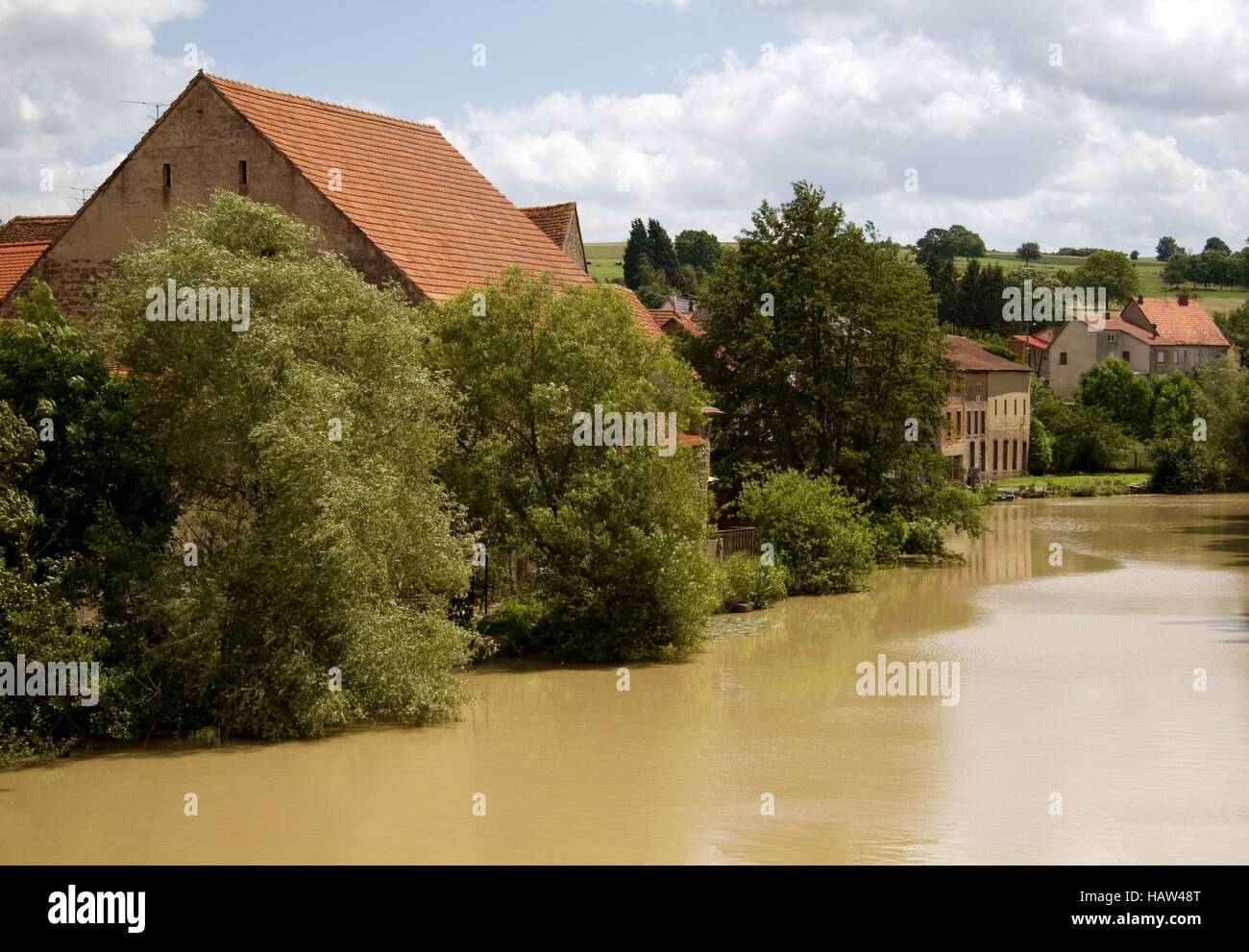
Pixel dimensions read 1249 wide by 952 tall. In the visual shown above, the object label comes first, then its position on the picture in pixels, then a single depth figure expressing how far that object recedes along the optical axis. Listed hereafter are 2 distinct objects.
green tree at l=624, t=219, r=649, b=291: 123.06
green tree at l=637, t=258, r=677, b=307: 102.38
